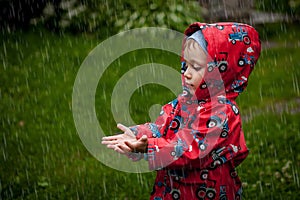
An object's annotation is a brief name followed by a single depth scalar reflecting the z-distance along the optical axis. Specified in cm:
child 248
